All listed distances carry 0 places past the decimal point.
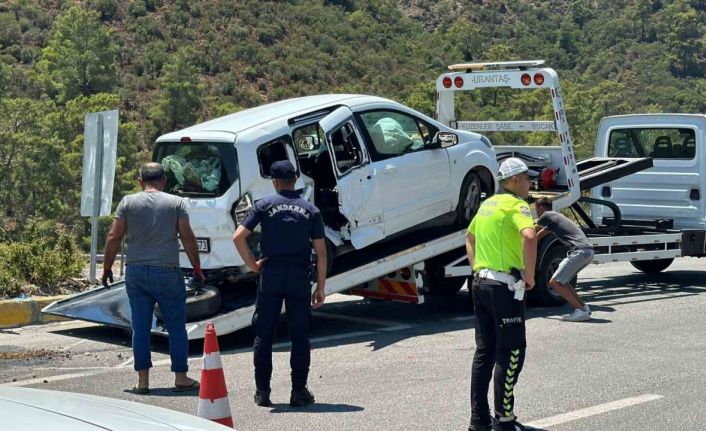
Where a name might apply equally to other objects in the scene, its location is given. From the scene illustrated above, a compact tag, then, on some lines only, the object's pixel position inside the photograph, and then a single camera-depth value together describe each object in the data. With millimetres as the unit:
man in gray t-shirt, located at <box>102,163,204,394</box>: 7930
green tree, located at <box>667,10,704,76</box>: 76062
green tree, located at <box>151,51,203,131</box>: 45938
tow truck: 10055
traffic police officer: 6531
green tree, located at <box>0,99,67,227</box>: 34300
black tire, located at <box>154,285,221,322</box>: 9438
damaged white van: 9852
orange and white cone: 6176
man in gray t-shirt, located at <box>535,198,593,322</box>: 11195
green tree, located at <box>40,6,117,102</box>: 46312
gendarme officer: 7371
